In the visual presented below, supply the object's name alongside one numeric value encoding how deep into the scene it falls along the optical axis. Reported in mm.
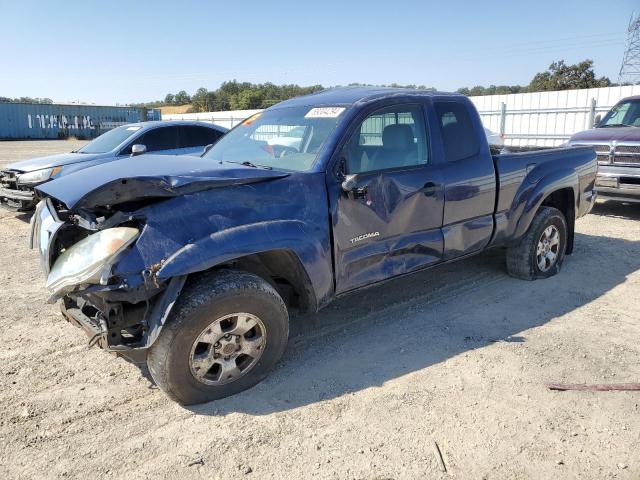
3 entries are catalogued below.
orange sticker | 4645
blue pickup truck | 2961
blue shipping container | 38656
